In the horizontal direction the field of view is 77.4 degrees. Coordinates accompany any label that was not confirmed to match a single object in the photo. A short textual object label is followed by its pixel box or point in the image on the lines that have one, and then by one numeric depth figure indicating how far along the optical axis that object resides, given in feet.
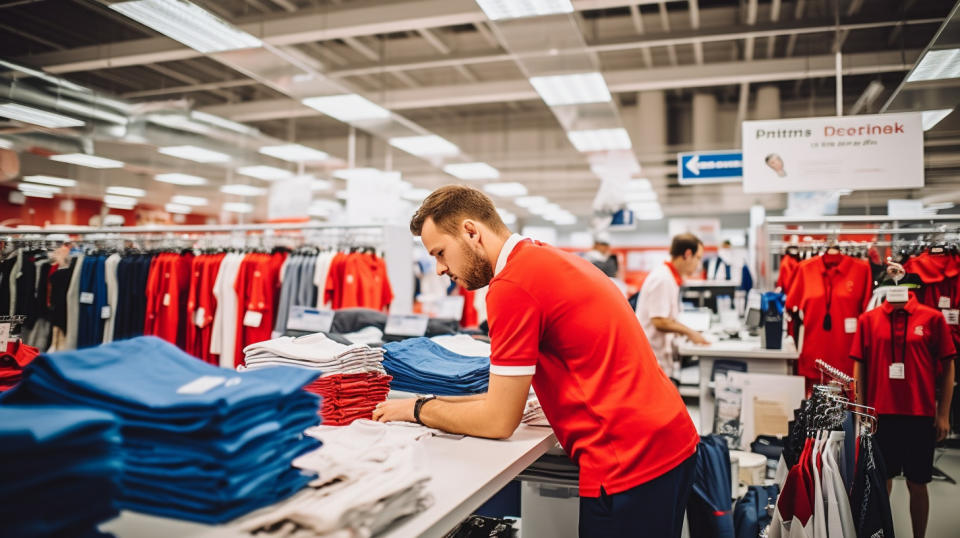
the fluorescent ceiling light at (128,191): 35.95
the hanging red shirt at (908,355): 11.55
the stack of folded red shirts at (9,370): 6.21
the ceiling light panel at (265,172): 38.63
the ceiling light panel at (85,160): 20.71
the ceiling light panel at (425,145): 28.43
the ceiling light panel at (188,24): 15.40
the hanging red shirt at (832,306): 15.21
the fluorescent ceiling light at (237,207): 54.13
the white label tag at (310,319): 11.64
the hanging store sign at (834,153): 16.20
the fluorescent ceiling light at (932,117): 16.02
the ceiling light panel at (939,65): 15.52
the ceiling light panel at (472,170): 36.40
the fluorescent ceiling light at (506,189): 44.91
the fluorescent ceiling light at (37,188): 19.84
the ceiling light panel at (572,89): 19.97
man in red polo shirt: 4.95
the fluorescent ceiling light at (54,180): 19.80
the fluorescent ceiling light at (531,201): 54.95
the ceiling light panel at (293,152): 33.01
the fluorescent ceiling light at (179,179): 39.52
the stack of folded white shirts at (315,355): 5.92
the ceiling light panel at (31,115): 13.09
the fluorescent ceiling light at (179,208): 51.68
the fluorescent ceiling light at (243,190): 46.85
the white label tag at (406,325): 11.29
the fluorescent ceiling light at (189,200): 48.39
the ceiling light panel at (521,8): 15.26
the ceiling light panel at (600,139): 25.52
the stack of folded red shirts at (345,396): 5.99
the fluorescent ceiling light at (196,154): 30.91
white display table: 3.28
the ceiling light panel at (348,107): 22.54
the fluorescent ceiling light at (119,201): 36.65
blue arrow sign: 23.86
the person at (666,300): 16.08
